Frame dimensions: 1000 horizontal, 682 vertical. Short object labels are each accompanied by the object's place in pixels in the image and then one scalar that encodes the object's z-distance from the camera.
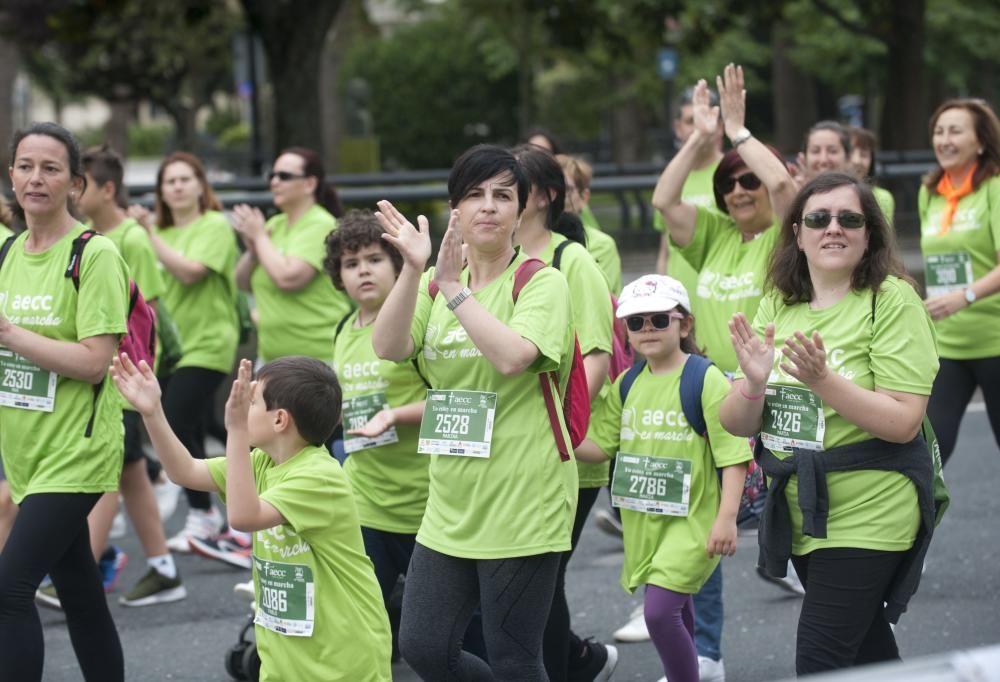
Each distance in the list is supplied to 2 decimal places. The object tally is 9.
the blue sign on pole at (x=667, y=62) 40.45
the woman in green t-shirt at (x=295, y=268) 11.76
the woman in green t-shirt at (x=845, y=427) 6.78
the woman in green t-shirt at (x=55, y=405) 7.98
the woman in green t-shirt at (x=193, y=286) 12.36
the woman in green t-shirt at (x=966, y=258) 10.54
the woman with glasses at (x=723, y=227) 9.16
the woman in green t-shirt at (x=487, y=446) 6.92
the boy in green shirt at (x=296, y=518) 6.83
